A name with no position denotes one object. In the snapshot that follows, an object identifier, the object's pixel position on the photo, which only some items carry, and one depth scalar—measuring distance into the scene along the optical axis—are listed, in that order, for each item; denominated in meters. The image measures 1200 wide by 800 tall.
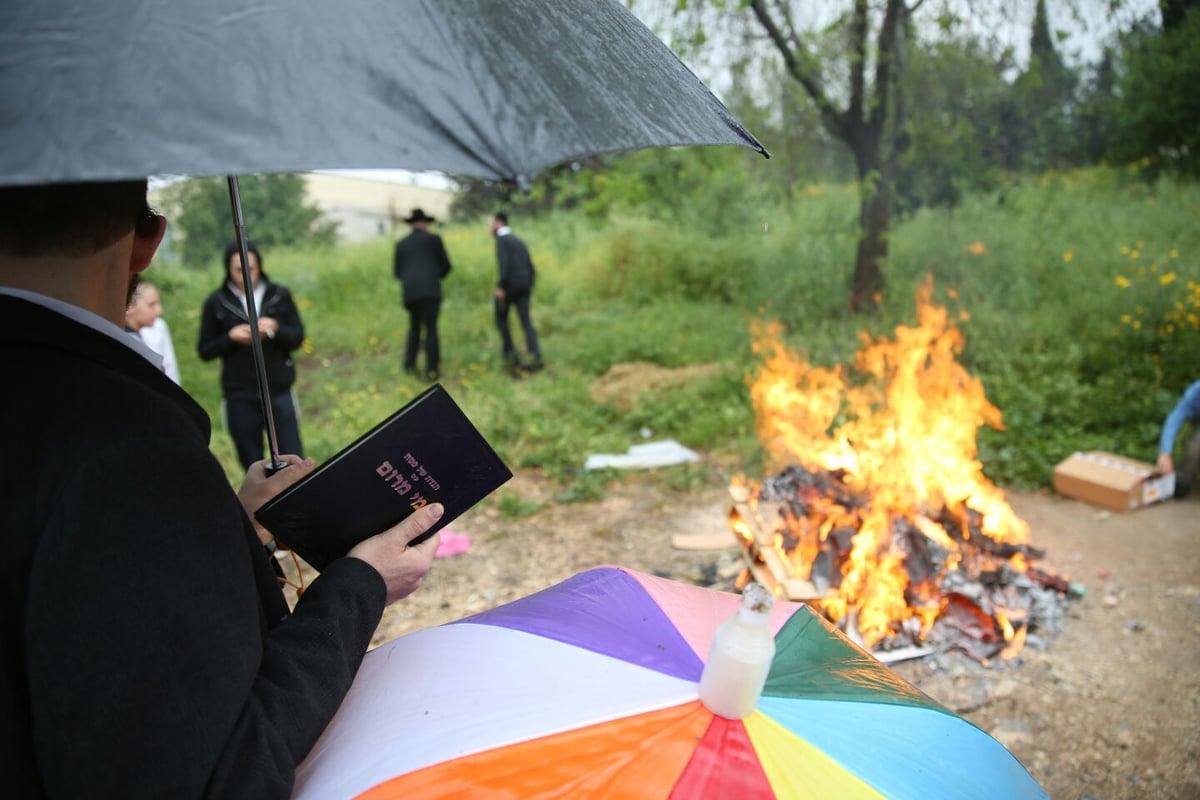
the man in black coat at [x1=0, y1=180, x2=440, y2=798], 0.92
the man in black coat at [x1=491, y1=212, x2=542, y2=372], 9.48
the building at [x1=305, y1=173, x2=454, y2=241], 31.02
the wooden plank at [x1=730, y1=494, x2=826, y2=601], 3.81
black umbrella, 0.87
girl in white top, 4.76
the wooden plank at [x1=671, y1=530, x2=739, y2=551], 5.08
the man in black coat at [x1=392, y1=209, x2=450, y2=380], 9.16
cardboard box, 5.42
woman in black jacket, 5.14
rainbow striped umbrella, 1.20
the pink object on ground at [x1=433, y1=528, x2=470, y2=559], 5.28
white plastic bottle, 1.26
